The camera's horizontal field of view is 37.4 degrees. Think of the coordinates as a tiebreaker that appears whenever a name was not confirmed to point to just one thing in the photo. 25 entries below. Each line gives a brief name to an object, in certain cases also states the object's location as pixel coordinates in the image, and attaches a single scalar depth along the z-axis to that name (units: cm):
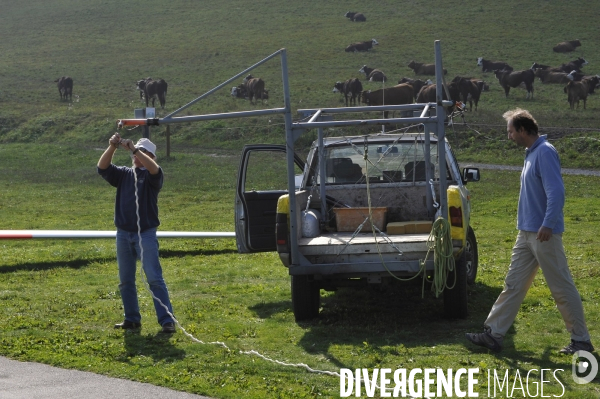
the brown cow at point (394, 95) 3684
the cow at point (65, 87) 4912
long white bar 1400
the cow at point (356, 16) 6988
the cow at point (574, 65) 4734
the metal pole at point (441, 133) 832
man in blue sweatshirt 696
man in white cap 827
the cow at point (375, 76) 4800
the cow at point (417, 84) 3968
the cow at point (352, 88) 4097
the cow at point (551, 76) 4471
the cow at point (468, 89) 3631
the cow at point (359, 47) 5857
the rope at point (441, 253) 806
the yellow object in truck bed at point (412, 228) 901
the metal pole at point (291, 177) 841
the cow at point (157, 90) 4525
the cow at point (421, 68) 4912
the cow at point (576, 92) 3619
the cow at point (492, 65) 4931
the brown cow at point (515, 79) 4075
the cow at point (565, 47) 5469
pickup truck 837
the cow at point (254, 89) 4353
